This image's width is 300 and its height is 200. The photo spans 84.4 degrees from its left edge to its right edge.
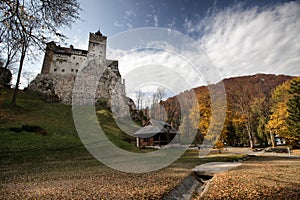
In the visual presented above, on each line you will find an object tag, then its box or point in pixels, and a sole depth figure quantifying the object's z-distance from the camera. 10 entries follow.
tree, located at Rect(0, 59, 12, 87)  31.05
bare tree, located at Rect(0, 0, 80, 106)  5.54
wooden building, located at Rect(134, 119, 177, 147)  26.64
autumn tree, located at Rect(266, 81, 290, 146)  23.05
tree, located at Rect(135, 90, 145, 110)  50.23
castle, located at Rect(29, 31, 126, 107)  44.50
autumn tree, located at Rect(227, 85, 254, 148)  26.59
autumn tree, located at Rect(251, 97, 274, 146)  31.03
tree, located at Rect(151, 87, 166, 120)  36.09
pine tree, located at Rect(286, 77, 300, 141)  21.92
